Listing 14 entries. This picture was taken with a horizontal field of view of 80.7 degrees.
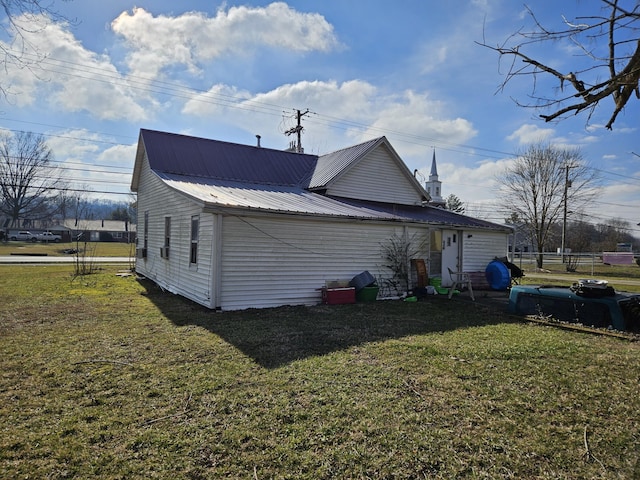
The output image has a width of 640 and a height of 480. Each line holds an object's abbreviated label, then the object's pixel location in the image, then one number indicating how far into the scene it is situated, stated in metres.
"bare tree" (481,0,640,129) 2.67
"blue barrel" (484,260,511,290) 14.22
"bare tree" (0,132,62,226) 49.47
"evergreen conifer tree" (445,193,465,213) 52.43
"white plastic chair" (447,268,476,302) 11.29
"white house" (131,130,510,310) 9.04
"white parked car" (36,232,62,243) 52.97
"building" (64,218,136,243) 62.93
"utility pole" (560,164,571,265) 30.71
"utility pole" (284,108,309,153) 28.74
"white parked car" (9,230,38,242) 52.94
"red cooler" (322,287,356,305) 10.07
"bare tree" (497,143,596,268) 31.00
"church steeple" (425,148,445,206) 46.12
